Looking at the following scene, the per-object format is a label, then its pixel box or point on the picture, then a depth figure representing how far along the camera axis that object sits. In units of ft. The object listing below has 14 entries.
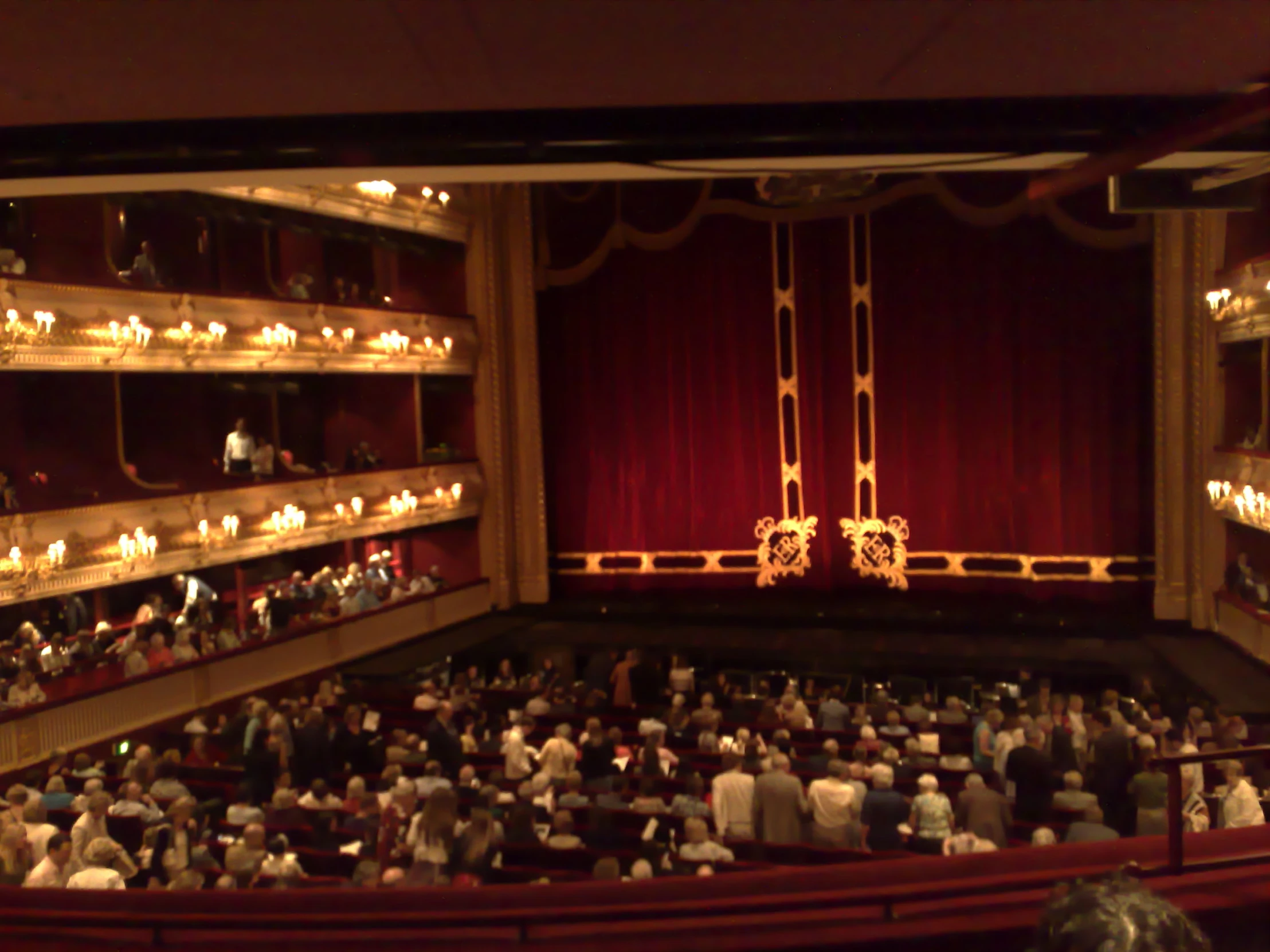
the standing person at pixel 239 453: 43.93
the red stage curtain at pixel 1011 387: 48.62
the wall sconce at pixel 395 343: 49.16
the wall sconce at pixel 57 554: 34.65
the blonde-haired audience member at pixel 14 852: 18.99
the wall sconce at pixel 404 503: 49.65
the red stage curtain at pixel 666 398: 54.49
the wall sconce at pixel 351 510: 47.50
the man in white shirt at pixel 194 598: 41.83
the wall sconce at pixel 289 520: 44.08
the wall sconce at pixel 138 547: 37.42
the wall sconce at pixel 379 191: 46.85
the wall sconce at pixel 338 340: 46.34
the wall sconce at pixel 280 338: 43.32
